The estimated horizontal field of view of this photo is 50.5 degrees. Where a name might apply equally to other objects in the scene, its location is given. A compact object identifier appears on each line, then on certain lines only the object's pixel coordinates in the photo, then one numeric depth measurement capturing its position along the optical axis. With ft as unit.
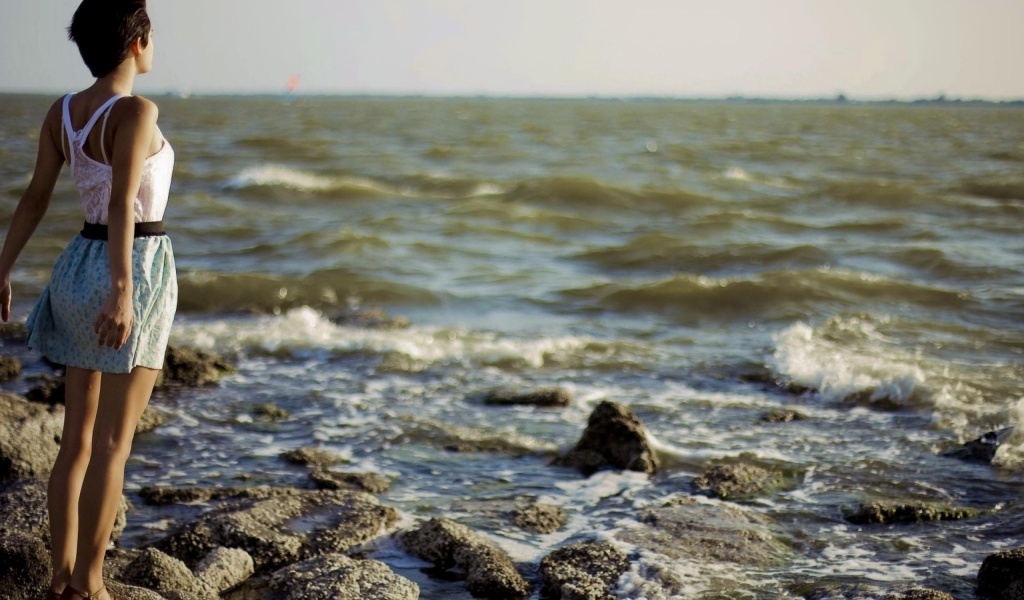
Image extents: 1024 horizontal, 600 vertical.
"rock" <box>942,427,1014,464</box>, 23.22
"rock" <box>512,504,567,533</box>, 18.74
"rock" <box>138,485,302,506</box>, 19.35
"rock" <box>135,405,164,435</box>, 24.20
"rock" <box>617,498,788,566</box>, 17.24
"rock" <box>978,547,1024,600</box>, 15.15
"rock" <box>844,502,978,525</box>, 19.44
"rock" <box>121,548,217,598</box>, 14.23
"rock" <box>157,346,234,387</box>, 28.81
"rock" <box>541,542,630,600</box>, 15.60
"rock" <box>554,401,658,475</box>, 22.22
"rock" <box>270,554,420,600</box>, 14.43
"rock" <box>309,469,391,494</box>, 20.61
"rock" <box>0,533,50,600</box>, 12.44
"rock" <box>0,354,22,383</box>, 28.84
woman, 10.14
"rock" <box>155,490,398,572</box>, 16.60
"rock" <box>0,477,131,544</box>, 15.58
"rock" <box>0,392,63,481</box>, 19.39
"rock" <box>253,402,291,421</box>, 26.00
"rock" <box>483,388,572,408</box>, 27.58
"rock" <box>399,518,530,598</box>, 15.84
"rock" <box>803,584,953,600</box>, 14.56
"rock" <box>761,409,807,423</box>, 26.58
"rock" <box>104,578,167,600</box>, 12.03
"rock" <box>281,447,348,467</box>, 22.24
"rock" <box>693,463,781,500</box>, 20.80
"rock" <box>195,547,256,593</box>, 15.47
